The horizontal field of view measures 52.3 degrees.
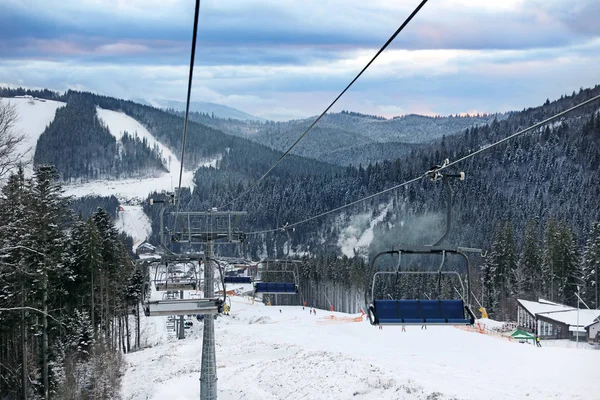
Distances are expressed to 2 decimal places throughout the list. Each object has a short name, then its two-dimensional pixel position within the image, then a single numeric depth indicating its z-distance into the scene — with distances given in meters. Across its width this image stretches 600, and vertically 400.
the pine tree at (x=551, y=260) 75.00
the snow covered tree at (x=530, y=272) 80.69
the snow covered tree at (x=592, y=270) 67.50
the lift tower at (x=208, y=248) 25.75
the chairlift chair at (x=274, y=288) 30.05
